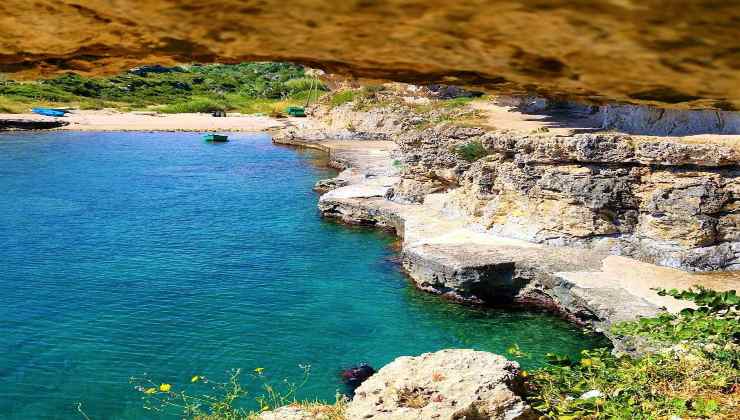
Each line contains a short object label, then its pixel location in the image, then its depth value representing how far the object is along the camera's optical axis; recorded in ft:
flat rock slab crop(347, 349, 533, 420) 24.76
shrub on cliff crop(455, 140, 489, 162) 73.56
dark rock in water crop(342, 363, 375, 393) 42.69
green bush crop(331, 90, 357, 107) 173.58
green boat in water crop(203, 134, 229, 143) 176.45
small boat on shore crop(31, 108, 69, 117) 208.44
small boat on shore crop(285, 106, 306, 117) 239.71
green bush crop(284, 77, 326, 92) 294.66
